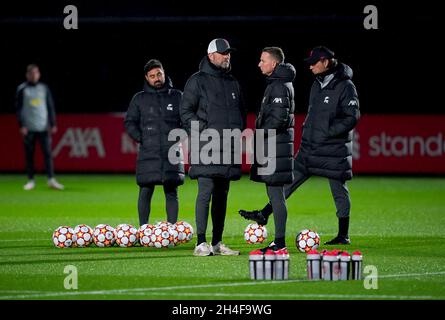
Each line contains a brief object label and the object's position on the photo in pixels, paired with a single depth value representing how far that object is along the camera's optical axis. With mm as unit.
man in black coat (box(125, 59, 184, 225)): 15164
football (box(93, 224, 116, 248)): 14711
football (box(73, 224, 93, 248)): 14703
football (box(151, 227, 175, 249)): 14575
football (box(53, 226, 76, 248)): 14672
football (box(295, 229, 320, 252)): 14086
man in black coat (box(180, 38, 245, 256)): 13562
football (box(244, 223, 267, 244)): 15031
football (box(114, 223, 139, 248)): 14695
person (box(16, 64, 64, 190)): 24109
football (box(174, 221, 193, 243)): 14827
